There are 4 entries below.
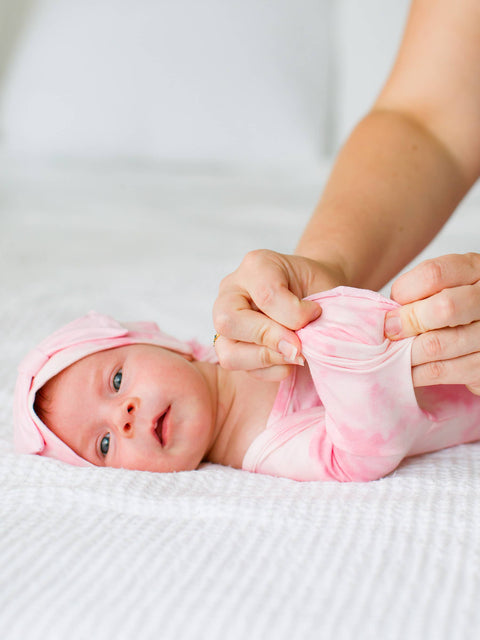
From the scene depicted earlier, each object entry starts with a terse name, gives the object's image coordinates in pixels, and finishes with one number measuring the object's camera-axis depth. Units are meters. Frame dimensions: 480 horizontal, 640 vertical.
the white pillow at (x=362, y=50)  2.63
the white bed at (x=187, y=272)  0.57
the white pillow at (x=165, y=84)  2.41
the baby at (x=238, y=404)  0.79
